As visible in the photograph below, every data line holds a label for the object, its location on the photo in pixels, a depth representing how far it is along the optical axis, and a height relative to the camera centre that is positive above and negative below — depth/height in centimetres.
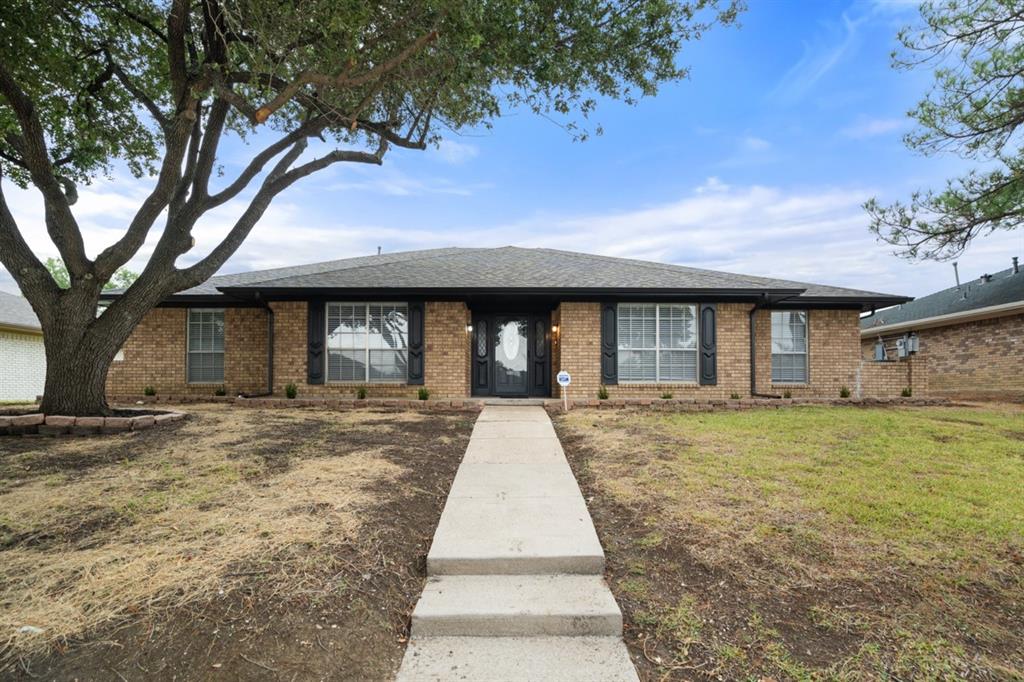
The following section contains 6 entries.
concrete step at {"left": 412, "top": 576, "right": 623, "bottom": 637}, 253 -139
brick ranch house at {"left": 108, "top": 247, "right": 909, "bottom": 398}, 1059 +30
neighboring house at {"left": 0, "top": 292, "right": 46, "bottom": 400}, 1505 -11
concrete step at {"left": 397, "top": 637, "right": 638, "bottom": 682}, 218 -147
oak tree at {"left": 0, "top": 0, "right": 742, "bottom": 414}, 632 +405
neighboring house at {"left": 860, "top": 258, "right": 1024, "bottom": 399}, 1244 +34
